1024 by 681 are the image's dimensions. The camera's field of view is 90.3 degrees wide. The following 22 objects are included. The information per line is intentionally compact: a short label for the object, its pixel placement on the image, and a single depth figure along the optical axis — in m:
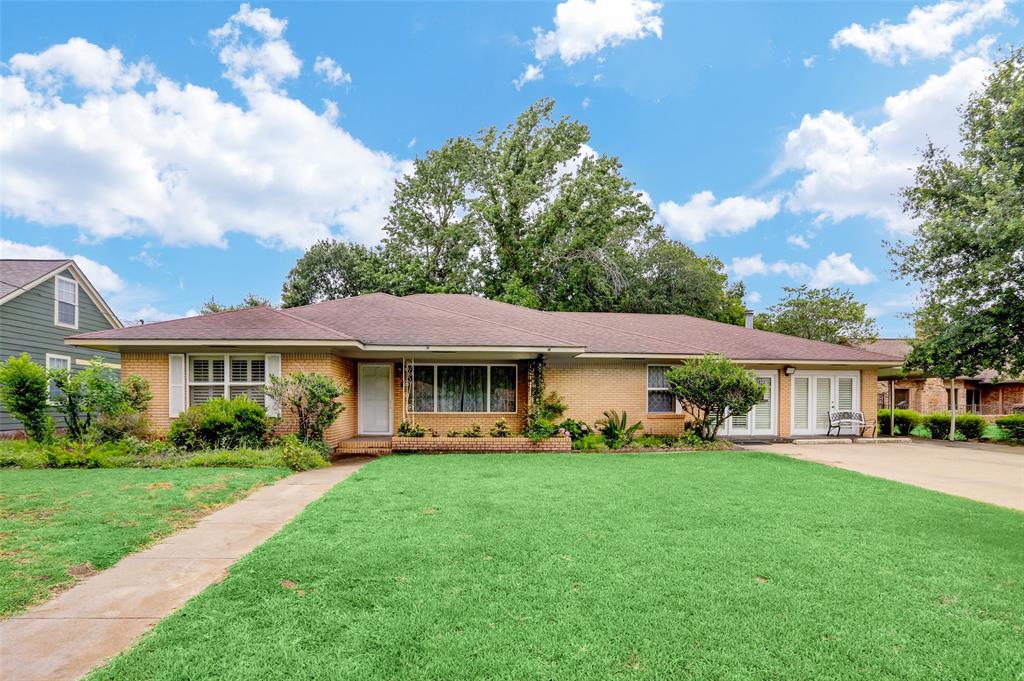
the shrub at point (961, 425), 18.56
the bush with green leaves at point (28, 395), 10.08
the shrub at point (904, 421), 19.39
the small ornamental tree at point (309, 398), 10.81
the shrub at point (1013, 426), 16.72
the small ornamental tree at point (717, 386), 12.46
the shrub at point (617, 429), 13.28
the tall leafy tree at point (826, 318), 27.62
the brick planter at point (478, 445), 12.27
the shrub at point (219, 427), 10.96
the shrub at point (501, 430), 13.27
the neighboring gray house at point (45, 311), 15.31
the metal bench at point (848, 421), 15.74
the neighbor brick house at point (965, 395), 28.88
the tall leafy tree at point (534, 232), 28.41
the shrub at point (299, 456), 9.82
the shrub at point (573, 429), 13.40
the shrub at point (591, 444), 12.75
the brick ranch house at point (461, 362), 11.89
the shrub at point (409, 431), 12.89
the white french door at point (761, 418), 15.51
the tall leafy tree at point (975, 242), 15.30
